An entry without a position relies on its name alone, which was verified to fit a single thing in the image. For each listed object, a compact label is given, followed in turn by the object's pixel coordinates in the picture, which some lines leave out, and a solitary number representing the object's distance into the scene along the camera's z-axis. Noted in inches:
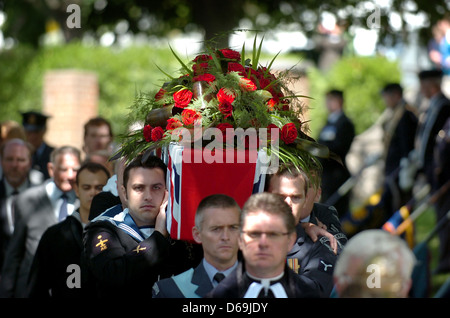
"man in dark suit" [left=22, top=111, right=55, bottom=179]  786.2
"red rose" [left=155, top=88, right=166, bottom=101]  362.8
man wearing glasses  271.6
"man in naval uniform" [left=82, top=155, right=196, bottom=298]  325.4
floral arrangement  337.1
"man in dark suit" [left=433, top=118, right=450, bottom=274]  798.5
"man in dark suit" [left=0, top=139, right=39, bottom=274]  653.9
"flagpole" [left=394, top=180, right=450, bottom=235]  770.8
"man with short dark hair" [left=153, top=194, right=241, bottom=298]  296.4
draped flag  323.0
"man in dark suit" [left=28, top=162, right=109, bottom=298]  450.9
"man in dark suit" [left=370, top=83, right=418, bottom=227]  900.6
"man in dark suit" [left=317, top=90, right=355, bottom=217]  923.8
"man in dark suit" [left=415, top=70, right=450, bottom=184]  850.1
